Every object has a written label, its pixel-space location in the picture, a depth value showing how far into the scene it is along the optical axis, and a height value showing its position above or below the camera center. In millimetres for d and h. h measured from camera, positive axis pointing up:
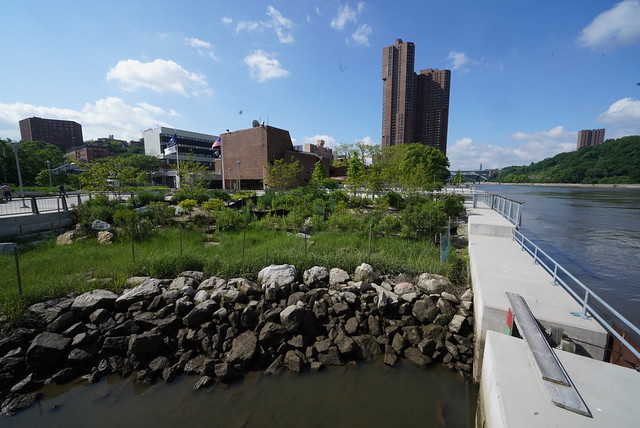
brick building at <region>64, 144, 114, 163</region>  98862 +11629
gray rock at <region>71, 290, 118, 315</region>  6340 -2768
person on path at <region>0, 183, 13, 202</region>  21891 -691
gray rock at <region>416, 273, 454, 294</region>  7320 -2735
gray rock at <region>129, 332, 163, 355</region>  5551 -3262
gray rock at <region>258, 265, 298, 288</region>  7562 -2614
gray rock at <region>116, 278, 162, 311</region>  6609 -2736
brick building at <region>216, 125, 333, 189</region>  52156 +5661
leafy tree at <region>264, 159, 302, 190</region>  28953 +854
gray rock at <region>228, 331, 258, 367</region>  5445 -3372
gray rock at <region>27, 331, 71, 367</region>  5270 -3231
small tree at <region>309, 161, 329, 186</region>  33088 +1859
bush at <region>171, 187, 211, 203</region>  21047 -920
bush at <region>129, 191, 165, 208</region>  18609 -1084
